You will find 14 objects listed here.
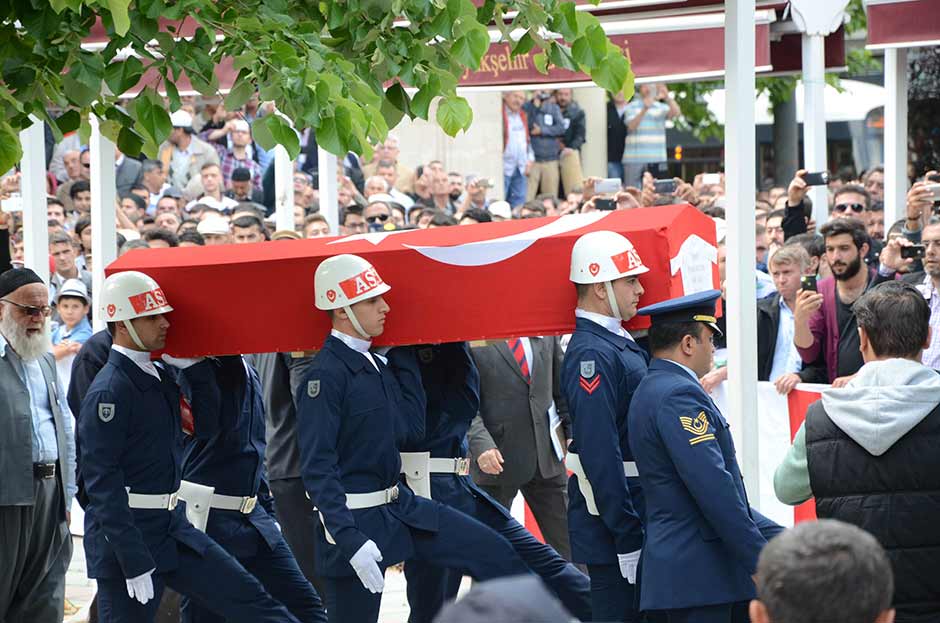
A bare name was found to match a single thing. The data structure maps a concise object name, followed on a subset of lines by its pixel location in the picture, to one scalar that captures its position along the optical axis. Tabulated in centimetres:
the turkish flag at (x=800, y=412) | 1584
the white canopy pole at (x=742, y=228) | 1431
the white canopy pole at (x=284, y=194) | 2089
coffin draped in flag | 1303
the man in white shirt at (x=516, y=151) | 3719
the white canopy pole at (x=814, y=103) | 1953
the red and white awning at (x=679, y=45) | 1916
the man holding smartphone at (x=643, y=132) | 3275
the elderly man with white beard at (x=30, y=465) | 1477
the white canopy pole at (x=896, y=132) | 2291
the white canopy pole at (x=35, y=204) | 1711
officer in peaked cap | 1068
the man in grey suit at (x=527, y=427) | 1681
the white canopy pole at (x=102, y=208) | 1722
